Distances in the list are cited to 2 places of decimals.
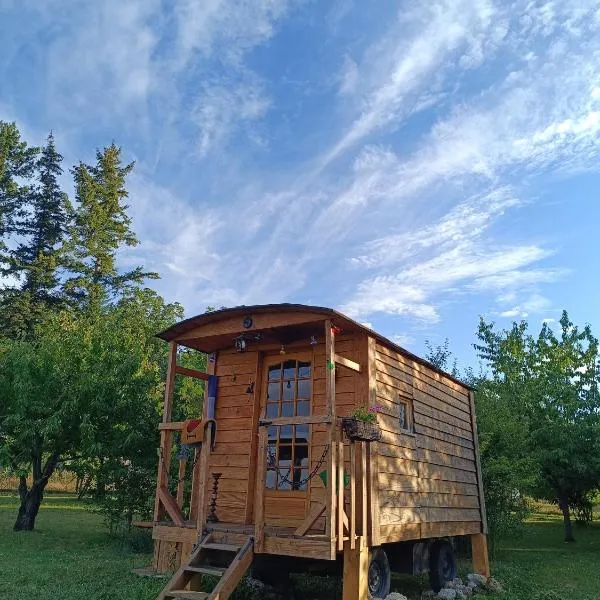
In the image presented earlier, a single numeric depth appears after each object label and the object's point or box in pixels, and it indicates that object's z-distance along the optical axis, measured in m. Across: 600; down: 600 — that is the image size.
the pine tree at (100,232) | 26.34
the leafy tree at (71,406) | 12.80
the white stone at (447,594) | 8.47
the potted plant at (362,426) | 6.33
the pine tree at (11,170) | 25.58
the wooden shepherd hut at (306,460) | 6.29
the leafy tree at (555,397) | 16.19
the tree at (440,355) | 20.99
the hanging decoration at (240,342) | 8.06
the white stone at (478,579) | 9.56
